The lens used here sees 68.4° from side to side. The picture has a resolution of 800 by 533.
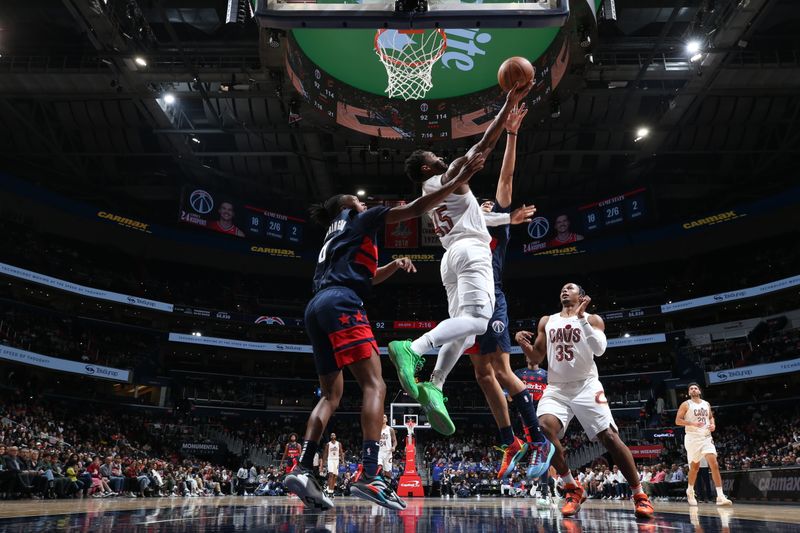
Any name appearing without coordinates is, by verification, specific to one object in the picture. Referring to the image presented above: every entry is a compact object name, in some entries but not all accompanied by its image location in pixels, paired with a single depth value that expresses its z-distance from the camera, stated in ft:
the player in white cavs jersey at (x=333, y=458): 47.60
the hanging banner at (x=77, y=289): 78.12
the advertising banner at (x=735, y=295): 81.13
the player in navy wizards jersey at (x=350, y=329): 13.14
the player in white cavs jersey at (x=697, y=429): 31.01
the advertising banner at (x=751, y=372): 75.61
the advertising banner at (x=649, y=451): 76.32
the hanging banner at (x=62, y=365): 72.23
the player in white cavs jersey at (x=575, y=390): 17.39
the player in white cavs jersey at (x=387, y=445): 45.88
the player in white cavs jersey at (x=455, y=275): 14.08
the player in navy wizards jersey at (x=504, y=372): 17.31
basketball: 16.67
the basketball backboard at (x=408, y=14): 17.56
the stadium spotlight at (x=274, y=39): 39.19
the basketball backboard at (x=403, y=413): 65.40
